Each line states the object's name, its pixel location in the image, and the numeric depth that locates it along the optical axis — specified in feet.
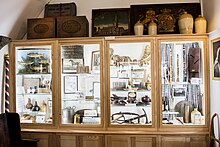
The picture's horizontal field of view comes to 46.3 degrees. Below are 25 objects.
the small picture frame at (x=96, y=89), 11.98
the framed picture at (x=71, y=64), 12.20
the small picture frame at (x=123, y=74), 12.17
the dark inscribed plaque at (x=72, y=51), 12.13
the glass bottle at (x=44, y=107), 12.66
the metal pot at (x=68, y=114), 12.13
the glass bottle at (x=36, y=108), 12.76
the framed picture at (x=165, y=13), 12.30
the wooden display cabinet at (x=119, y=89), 11.29
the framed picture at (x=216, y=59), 9.95
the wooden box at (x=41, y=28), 12.25
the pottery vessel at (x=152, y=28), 11.74
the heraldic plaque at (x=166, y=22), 12.28
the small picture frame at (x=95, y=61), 12.00
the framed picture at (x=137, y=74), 12.01
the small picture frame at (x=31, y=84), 12.71
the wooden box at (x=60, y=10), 12.87
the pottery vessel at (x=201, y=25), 11.32
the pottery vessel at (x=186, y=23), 11.46
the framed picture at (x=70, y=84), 12.22
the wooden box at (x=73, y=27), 12.08
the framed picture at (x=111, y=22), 12.39
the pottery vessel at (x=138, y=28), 11.76
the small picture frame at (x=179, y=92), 11.81
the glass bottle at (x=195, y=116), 11.42
